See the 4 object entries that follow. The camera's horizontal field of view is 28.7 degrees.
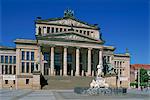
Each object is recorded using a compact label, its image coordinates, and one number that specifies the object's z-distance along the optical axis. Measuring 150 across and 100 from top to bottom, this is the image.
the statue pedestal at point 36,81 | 68.94
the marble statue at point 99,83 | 44.56
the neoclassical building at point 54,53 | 81.88
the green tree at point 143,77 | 113.08
